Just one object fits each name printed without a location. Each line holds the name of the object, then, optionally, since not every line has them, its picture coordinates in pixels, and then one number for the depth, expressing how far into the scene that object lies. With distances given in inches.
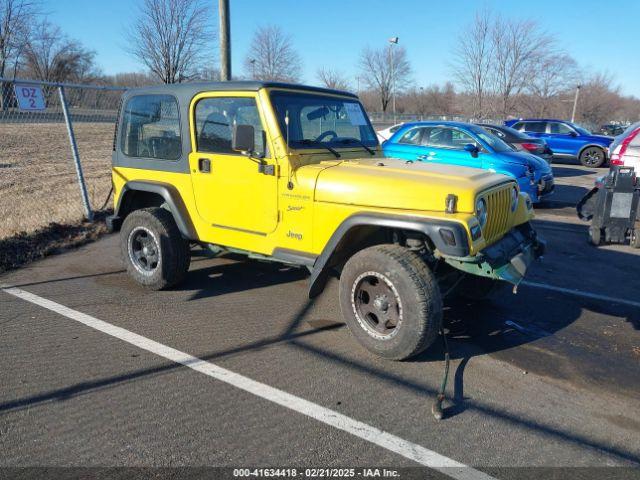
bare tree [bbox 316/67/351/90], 1672.0
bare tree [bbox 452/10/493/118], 1104.2
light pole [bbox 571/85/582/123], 1458.4
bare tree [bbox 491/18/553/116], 1085.8
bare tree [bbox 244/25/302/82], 1237.7
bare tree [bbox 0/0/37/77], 1191.6
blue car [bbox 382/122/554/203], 363.7
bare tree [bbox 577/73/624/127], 1826.0
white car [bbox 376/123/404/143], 542.1
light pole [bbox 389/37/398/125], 1055.9
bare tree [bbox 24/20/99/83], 1226.2
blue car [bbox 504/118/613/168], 678.5
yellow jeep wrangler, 137.8
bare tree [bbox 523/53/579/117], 1217.4
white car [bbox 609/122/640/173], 277.9
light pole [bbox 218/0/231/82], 358.3
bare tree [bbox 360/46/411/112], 2102.6
